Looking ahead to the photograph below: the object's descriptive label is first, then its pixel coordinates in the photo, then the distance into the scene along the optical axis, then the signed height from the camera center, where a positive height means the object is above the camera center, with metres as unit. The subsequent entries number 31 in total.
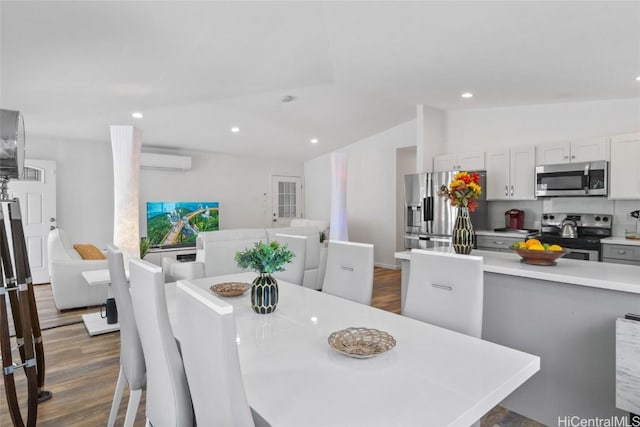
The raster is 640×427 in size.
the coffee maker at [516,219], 4.66 -0.17
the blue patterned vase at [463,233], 2.49 -0.19
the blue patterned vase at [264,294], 1.71 -0.42
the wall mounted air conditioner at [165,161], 6.47 +0.83
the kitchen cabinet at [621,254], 3.35 -0.45
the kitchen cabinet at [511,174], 4.40 +0.41
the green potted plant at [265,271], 1.70 -0.31
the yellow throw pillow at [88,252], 4.62 -0.59
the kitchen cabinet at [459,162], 4.88 +0.62
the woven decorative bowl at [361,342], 1.21 -0.48
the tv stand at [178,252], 6.30 -0.82
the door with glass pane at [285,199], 8.42 +0.17
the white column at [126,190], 4.48 +0.20
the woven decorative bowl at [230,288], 2.02 -0.47
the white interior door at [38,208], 5.44 -0.03
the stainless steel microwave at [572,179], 3.79 +0.29
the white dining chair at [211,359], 0.83 -0.38
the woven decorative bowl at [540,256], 2.12 -0.30
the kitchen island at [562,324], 1.83 -0.66
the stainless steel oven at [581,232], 3.61 -0.30
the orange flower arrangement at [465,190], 2.49 +0.11
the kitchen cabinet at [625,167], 3.57 +0.39
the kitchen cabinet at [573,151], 3.83 +0.61
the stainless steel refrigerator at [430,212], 4.78 -0.08
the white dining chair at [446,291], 1.65 -0.41
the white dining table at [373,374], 0.89 -0.51
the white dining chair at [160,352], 1.21 -0.51
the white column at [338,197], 6.79 +0.17
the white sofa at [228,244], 4.07 -0.44
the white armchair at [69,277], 4.12 -0.81
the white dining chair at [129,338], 1.67 -0.62
